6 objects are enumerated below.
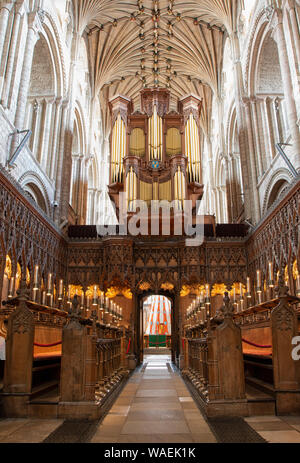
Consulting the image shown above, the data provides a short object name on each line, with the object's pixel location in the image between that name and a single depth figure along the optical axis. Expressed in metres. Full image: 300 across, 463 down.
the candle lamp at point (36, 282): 8.81
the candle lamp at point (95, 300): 7.08
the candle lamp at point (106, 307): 8.59
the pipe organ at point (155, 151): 17.48
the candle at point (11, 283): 9.39
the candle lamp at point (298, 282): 9.69
